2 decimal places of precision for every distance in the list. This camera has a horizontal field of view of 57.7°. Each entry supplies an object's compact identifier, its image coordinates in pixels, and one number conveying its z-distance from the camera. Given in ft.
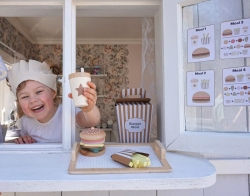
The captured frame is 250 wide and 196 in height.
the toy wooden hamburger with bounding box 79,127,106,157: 2.65
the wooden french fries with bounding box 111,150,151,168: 2.31
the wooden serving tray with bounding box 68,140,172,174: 2.23
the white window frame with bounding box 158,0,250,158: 2.85
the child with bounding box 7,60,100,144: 3.60
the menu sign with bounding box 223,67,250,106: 2.65
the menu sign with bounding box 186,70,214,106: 2.78
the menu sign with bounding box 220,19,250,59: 2.65
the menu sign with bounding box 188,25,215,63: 2.80
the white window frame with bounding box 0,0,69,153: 3.11
